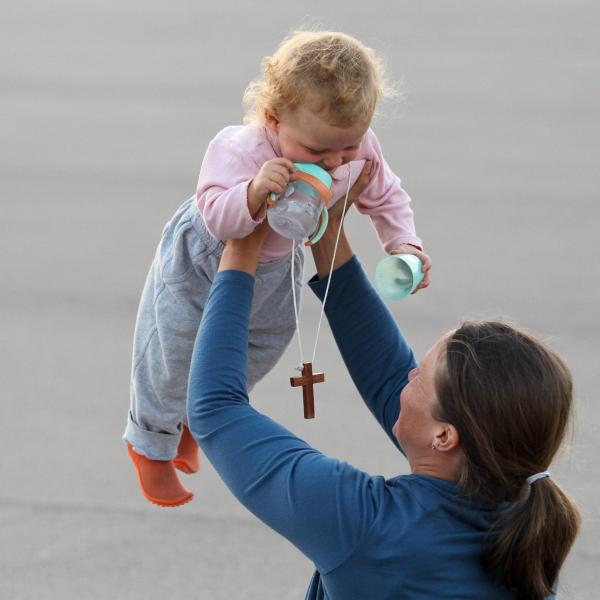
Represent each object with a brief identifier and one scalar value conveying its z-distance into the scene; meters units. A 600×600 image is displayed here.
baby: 7.85
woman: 7.77
